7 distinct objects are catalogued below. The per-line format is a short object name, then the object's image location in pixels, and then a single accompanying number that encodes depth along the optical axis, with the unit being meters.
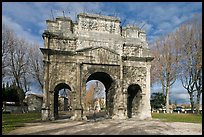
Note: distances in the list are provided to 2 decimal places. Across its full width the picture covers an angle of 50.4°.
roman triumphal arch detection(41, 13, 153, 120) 18.53
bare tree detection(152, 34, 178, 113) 29.42
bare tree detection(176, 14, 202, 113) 25.71
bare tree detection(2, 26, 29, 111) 28.95
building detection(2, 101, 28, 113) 37.04
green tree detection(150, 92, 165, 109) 41.56
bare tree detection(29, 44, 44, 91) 33.88
